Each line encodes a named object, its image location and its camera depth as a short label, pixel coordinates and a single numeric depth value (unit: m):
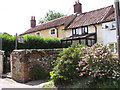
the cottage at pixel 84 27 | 15.33
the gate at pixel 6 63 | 10.35
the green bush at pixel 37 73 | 7.42
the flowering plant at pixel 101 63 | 4.87
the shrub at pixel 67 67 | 5.80
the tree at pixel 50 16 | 45.25
